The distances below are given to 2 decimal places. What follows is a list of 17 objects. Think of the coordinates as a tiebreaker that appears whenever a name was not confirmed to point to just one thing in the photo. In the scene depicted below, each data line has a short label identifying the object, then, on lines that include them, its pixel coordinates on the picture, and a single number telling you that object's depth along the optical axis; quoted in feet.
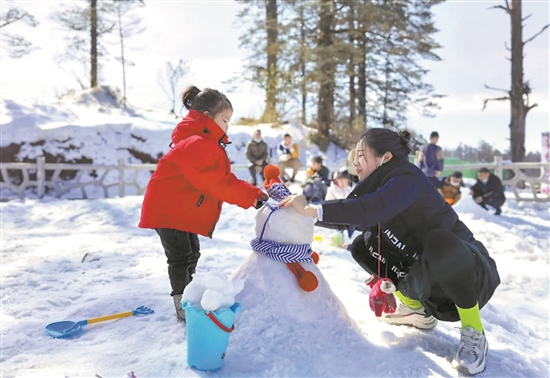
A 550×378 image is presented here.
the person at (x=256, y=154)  36.09
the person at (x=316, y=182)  28.81
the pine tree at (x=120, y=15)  58.54
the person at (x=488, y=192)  30.99
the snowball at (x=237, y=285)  6.91
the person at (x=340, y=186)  21.83
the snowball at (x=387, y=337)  8.14
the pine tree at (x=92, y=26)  57.21
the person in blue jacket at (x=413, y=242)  7.25
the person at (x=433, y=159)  30.94
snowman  7.06
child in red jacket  8.42
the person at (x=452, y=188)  31.60
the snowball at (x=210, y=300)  6.28
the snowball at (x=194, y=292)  6.56
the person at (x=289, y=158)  36.58
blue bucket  6.43
